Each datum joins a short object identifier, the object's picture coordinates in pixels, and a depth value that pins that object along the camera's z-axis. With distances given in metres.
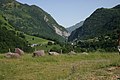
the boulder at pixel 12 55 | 20.35
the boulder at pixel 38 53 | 21.36
